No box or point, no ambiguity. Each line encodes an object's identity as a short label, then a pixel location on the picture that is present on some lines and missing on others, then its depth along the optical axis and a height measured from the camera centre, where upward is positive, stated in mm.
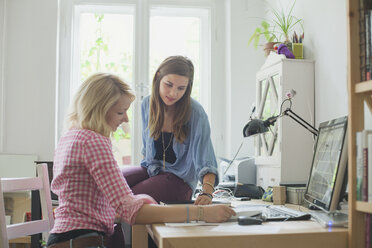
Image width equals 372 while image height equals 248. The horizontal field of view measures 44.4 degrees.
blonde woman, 1380 -182
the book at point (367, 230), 1318 -276
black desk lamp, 2172 +39
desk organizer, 2168 -289
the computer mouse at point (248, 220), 1412 -270
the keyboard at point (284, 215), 1557 -285
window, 3459 +693
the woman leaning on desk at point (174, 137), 2117 -14
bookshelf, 1315 +110
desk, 1221 -284
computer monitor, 1554 -123
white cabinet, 2424 +34
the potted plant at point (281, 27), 2686 +663
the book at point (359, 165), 1279 -86
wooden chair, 1544 -296
